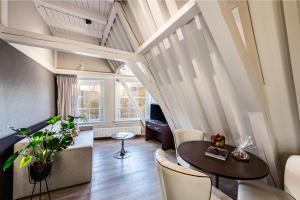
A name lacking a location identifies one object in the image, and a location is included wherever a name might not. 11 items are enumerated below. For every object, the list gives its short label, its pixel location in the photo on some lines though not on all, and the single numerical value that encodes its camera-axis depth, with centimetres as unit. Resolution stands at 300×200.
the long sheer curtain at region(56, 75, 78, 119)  406
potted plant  161
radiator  455
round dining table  124
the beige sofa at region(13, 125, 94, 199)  186
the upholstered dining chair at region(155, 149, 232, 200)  108
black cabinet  374
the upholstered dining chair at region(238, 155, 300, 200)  131
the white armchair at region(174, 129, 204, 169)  241
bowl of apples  183
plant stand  183
